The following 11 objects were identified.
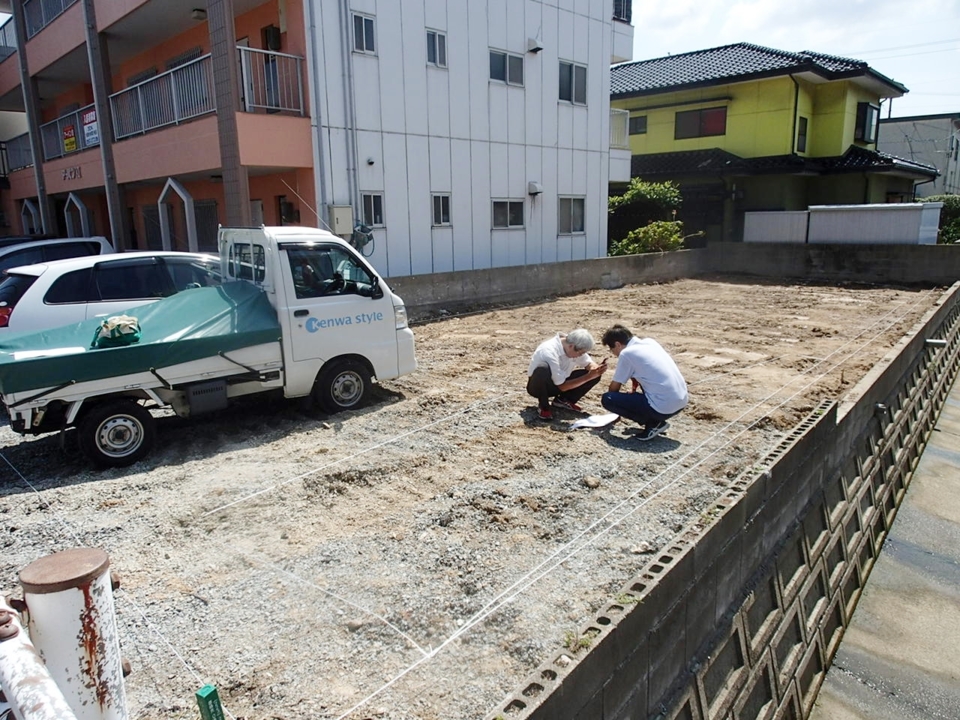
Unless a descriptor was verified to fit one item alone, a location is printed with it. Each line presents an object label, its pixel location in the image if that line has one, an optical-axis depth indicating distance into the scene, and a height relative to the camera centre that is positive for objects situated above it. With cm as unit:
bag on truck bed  533 -74
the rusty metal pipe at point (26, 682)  113 -76
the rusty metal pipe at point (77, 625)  148 -84
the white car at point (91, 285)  676 -49
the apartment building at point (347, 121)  1146 +215
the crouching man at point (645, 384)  589 -137
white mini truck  516 -95
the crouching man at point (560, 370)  634 -135
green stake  181 -122
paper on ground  632 -179
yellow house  2208 +294
